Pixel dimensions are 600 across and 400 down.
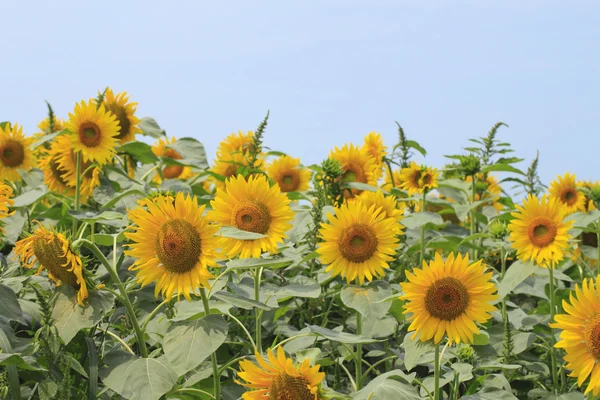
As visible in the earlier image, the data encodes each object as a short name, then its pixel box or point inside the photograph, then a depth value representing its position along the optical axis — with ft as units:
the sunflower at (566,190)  17.69
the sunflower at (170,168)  19.02
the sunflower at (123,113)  15.42
